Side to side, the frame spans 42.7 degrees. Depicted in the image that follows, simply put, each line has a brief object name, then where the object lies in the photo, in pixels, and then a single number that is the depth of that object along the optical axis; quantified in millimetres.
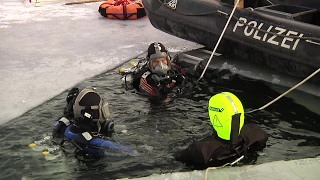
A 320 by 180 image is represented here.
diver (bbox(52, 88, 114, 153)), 3045
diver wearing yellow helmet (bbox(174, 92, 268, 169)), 2701
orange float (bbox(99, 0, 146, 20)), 7996
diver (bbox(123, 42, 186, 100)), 4055
